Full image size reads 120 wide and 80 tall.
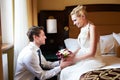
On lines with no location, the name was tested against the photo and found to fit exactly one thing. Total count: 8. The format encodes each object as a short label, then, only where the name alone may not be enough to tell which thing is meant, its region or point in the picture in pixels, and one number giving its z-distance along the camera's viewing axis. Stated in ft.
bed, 10.49
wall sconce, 11.57
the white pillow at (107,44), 10.56
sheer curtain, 10.16
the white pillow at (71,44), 10.42
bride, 7.77
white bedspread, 8.01
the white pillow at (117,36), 10.99
